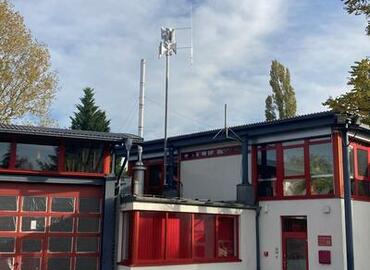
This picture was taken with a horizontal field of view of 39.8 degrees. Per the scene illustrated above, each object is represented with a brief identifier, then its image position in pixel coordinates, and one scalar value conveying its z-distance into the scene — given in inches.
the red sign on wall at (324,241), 642.2
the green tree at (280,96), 1566.2
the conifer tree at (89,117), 1314.0
